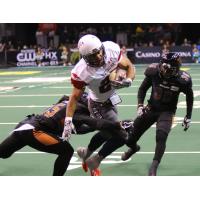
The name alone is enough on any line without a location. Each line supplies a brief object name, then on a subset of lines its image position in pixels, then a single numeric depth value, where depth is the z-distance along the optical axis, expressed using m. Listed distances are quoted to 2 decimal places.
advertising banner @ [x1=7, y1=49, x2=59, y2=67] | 43.89
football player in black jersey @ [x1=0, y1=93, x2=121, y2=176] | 11.04
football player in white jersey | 10.89
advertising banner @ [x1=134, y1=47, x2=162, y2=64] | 42.20
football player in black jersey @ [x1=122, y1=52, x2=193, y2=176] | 12.39
